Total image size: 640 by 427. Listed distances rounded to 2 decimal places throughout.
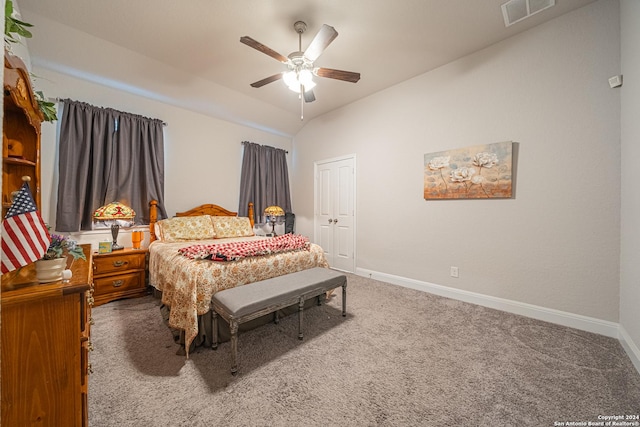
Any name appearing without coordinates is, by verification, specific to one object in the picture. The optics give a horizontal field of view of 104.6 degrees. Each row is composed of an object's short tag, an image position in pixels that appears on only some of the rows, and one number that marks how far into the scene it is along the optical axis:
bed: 1.96
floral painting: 2.70
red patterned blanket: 2.20
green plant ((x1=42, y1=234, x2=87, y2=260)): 1.15
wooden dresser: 0.96
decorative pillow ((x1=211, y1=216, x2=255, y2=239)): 3.88
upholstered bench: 1.76
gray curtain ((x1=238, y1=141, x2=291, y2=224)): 4.66
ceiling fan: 2.09
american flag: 0.98
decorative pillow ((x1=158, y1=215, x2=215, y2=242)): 3.37
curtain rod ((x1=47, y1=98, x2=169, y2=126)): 2.91
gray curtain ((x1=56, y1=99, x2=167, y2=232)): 2.94
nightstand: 2.81
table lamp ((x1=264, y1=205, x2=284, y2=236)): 4.61
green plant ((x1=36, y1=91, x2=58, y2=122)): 1.94
